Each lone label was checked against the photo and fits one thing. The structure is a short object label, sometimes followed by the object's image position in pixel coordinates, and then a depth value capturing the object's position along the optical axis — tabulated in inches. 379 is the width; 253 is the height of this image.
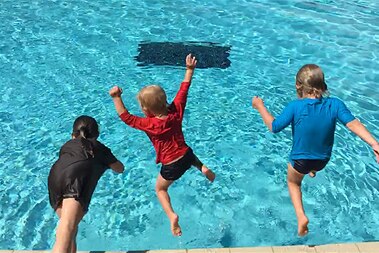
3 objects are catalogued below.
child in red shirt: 175.5
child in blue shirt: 171.8
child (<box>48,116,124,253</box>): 168.9
